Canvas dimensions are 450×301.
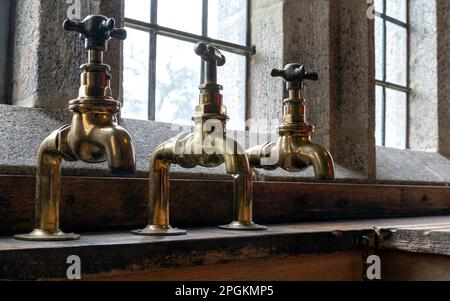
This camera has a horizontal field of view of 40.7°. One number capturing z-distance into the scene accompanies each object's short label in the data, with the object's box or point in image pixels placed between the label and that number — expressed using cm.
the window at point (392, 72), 207
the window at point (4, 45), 109
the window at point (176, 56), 133
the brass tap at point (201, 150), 90
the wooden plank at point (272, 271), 79
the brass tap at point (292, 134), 109
